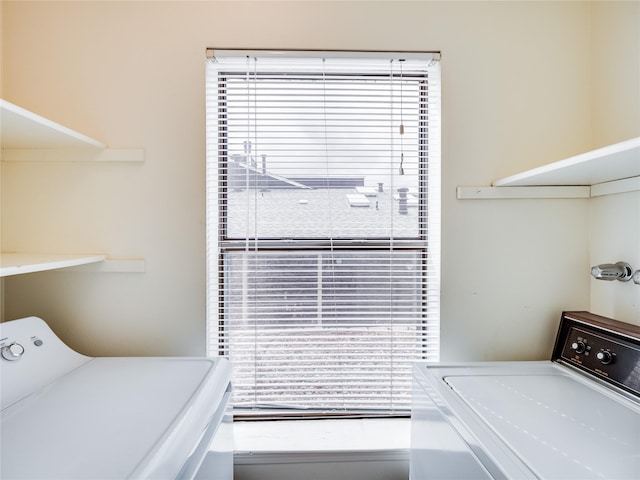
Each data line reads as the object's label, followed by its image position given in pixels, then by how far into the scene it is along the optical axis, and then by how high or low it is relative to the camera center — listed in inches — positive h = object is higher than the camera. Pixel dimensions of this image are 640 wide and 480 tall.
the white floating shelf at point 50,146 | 42.6 +14.8
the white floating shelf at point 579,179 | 35.4 +9.3
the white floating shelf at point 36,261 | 36.2 -3.2
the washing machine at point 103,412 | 27.4 -19.4
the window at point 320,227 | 55.2 +2.0
